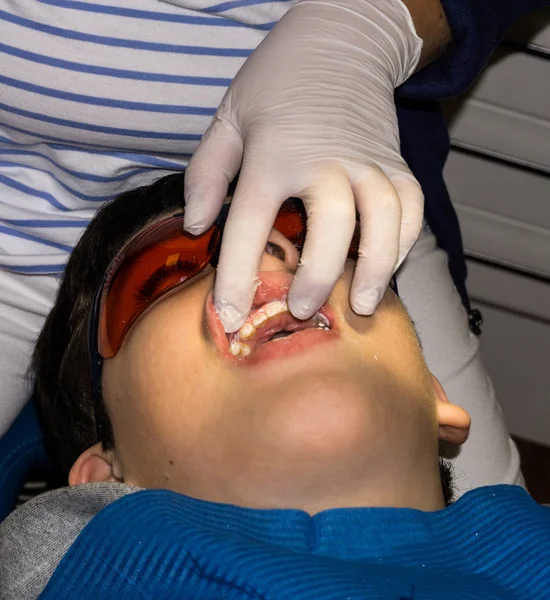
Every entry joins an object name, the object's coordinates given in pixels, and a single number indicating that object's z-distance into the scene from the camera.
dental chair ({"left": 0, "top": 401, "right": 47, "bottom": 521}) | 0.86
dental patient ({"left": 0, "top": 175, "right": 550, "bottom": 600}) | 0.70
